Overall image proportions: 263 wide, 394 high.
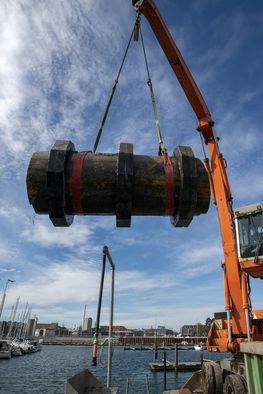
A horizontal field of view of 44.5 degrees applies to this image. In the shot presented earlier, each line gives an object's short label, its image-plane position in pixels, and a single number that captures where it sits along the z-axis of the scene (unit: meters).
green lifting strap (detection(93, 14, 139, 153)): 4.19
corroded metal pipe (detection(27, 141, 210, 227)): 2.56
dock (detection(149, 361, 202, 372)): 50.28
